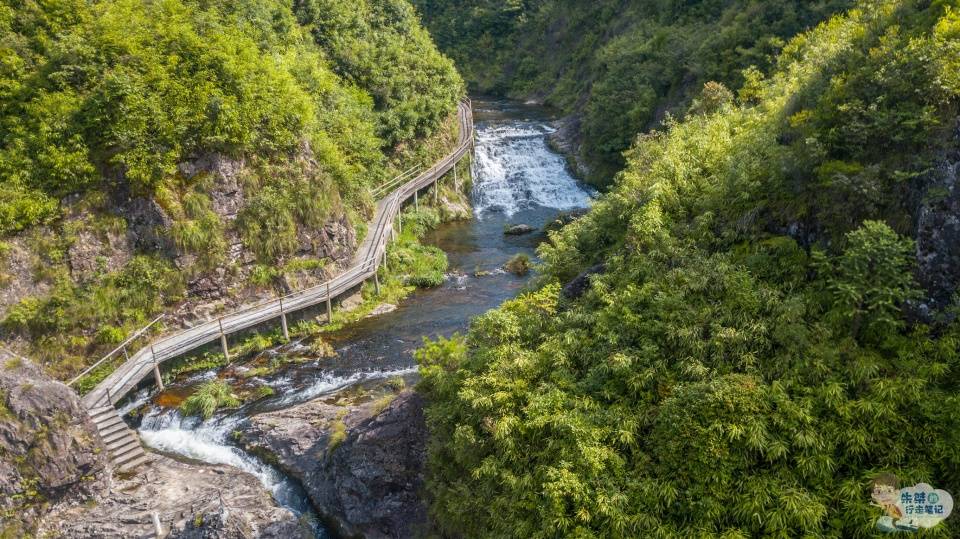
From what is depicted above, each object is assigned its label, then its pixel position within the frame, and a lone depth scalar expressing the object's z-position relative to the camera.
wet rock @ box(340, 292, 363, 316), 24.61
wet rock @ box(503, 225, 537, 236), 33.34
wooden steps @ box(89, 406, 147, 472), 15.41
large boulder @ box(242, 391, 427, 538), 12.88
